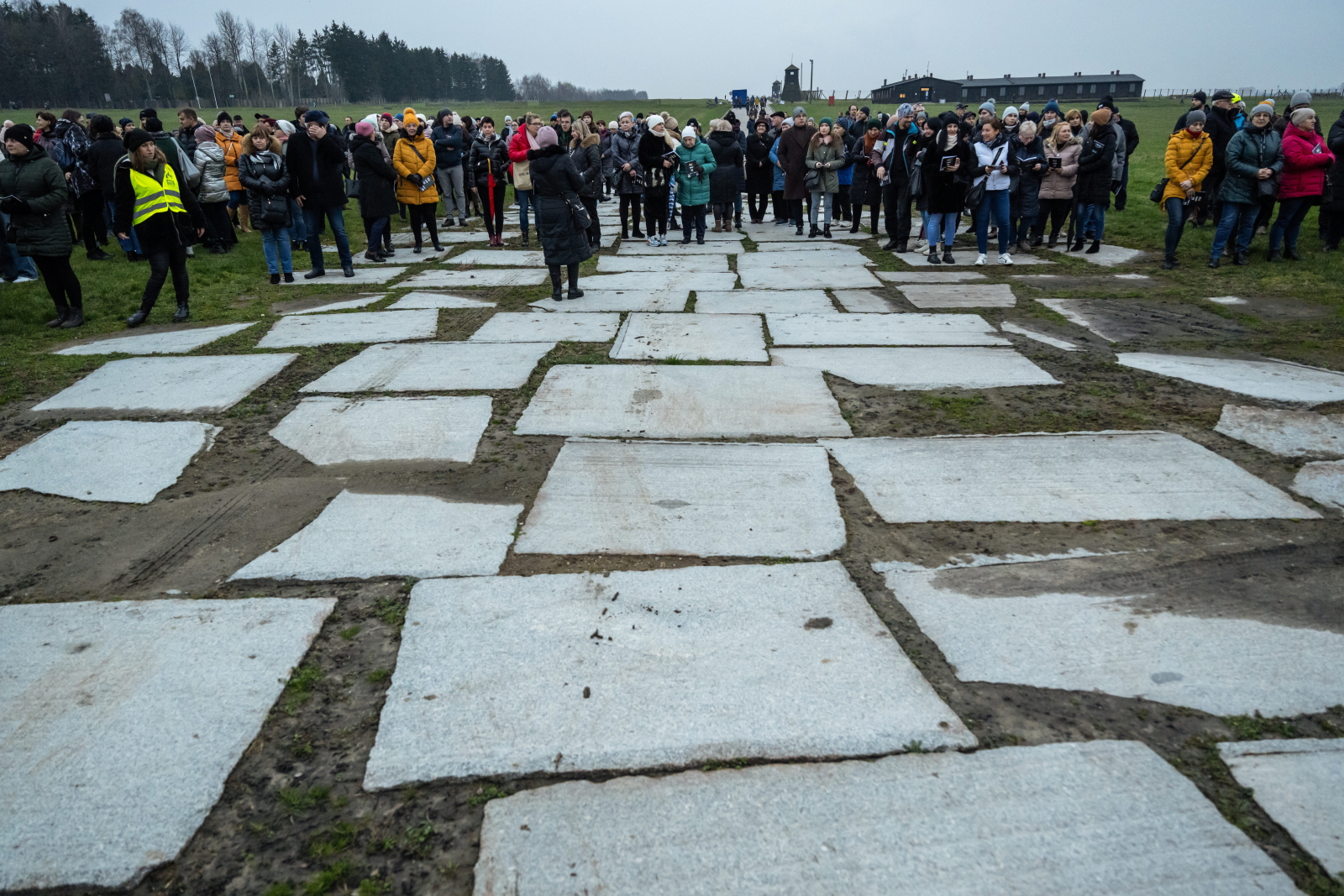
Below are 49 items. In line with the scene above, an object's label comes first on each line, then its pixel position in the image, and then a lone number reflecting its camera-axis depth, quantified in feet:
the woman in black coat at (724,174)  38.73
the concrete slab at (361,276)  29.14
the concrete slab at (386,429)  13.87
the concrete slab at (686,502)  10.63
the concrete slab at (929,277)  28.09
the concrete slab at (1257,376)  15.60
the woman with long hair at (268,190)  27.12
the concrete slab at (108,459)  12.70
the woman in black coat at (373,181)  29.99
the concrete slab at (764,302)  23.75
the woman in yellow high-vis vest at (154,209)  22.02
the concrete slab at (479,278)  28.58
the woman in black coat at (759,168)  41.50
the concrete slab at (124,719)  6.12
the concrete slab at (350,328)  21.02
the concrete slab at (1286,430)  13.30
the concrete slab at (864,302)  23.68
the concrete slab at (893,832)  5.66
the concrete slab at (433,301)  25.11
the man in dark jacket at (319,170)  27.58
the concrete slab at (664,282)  27.35
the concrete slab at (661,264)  31.12
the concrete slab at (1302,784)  5.93
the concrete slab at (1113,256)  30.48
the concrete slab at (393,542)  10.08
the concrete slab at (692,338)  19.03
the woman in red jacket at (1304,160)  26.66
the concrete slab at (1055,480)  11.28
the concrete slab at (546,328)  20.97
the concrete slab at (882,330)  20.16
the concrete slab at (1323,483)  11.54
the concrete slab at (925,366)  17.04
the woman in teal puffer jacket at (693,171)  36.22
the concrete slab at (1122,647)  7.61
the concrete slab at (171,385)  16.30
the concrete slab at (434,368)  17.26
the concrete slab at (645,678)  6.97
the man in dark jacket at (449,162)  40.78
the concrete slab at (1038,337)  19.60
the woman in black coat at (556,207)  23.79
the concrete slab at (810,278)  27.68
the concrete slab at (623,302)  24.32
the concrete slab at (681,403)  14.62
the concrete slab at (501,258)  32.60
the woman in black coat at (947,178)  28.60
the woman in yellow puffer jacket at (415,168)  31.99
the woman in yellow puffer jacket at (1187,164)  27.66
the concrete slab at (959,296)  24.39
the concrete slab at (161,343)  20.43
